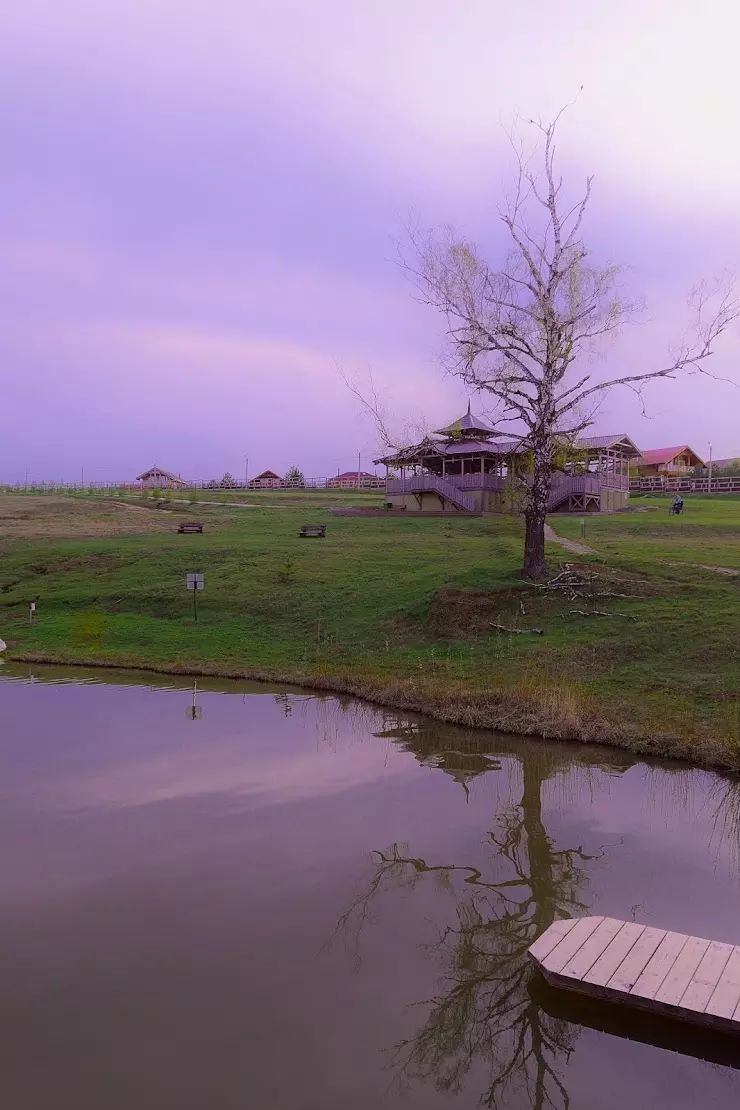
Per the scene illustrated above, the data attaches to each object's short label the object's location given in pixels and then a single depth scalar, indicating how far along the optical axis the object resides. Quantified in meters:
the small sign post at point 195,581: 23.31
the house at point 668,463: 77.19
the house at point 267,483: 93.75
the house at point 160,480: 95.62
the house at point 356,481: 88.94
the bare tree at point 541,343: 22.42
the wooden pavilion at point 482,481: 49.59
